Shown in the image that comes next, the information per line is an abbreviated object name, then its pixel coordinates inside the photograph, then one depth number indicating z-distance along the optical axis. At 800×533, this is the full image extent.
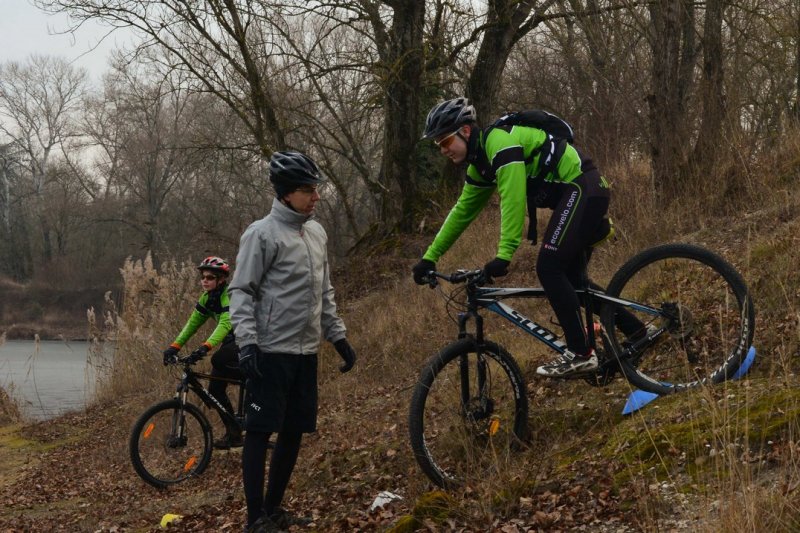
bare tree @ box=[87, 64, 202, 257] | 46.25
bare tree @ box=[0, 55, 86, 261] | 56.59
